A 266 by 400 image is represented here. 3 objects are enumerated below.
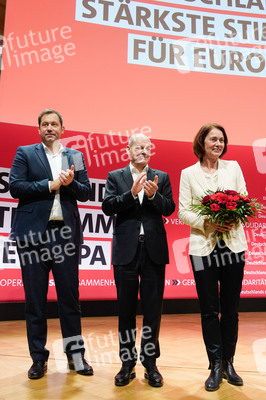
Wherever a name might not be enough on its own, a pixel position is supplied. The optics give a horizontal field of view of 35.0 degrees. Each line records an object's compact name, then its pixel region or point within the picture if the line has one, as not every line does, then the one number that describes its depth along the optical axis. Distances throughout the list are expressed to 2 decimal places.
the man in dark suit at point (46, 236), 2.64
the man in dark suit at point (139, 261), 2.54
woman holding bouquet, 2.49
